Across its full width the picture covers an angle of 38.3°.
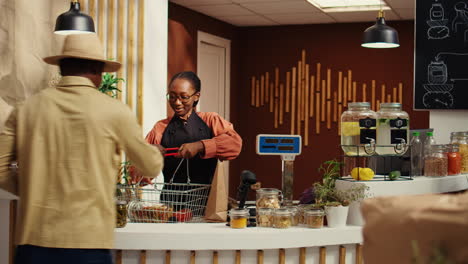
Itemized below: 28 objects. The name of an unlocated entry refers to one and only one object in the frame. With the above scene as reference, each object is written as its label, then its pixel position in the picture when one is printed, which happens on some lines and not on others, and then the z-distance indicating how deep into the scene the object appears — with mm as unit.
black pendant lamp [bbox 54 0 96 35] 4555
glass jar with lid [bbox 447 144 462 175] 4090
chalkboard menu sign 5539
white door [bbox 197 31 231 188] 8305
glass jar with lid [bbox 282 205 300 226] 3008
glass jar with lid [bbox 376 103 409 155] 3287
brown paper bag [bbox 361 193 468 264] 1001
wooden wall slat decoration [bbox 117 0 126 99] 5949
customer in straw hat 2225
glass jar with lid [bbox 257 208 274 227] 2992
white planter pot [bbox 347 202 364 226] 3111
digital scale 3188
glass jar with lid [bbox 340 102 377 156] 3275
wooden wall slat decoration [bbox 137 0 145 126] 5945
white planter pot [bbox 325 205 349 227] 3006
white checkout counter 2812
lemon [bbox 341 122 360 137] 3316
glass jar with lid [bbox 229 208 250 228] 2936
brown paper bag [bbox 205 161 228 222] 3027
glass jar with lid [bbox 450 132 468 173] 4324
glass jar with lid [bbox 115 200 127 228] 2881
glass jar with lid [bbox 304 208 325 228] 2975
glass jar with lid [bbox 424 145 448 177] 3867
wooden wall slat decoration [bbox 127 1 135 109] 5934
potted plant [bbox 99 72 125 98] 4988
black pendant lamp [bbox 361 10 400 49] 4996
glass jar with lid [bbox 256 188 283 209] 3021
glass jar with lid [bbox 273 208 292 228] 2949
